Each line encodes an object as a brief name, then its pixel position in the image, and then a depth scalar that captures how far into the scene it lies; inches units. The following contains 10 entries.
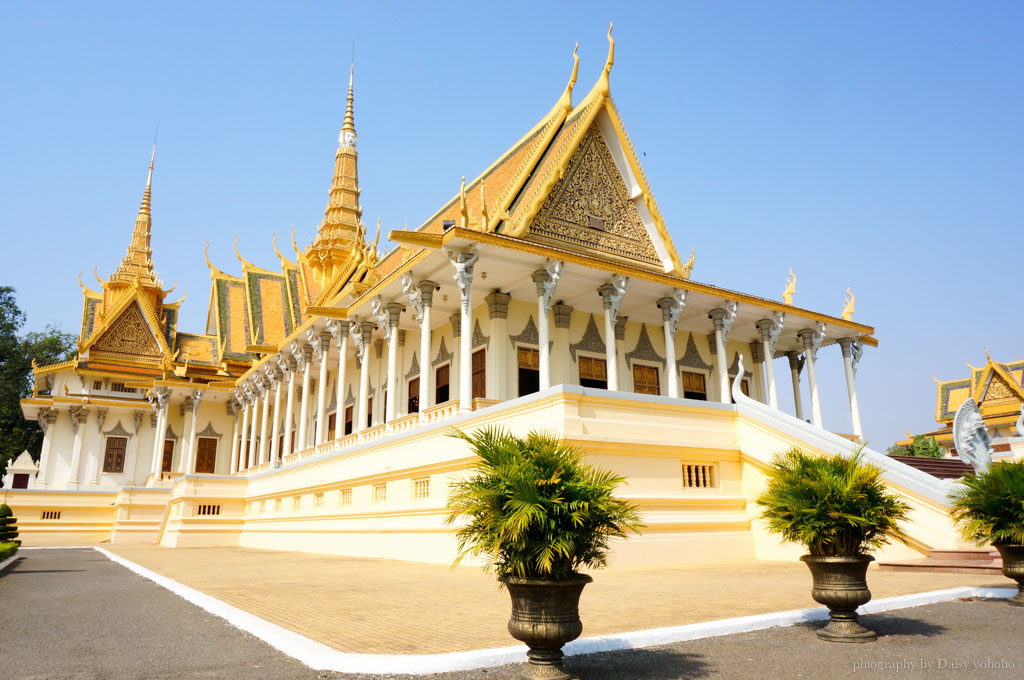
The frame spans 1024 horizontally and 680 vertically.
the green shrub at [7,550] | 499.2
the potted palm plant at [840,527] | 189.6
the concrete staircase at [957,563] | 334.6
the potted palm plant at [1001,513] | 240.7
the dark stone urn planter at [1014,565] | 242.1
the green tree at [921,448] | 1445.6
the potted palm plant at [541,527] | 145.3
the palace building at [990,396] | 1395.2
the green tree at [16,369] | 1628.9
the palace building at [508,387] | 452.8
